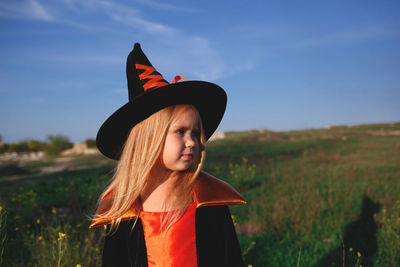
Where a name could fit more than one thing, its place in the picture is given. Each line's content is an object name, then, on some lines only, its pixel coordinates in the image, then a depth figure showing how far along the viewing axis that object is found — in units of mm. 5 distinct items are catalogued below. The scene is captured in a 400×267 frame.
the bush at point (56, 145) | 24406
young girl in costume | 1653
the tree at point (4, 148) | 25641
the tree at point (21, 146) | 26188
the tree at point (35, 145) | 26766
